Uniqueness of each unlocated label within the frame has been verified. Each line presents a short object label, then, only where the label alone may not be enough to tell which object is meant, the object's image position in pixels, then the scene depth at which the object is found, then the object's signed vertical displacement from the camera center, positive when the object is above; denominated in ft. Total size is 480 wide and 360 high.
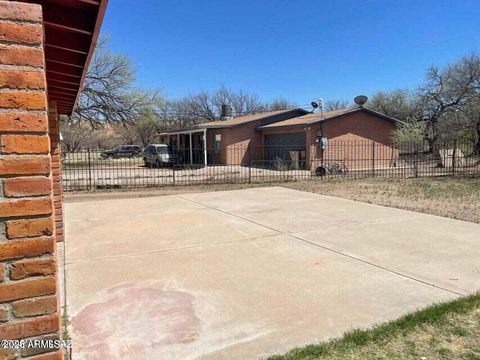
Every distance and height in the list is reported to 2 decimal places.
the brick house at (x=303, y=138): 75.15 +3.74
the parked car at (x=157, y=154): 85.92 +1.24
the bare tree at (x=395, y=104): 122.42 +16.27
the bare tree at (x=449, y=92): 84.17 +14.08
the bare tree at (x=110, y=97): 90.68 +15.29
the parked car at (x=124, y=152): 130.79 +3.11
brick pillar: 5.32 -0.30
